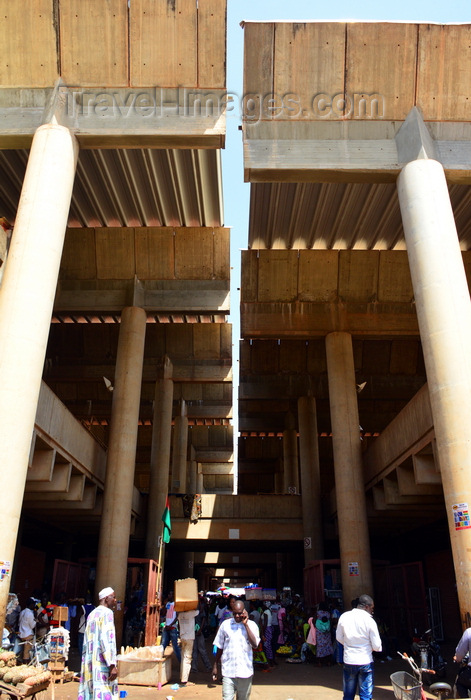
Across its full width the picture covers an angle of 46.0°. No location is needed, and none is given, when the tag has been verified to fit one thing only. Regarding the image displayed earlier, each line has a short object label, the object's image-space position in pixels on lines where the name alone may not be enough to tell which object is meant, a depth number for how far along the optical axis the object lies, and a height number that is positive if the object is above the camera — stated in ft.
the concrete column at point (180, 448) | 103.81 +25.31
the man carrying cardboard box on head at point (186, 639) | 36.29 -2.79
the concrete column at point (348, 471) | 58.03 +12.67
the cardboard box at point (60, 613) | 40.86 -1.37
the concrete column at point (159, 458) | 76.84 +18.13
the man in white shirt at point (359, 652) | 22.04 -2.15
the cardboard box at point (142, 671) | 35.76 -4.64
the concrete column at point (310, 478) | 80.28 +16.05
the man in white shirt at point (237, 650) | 19.67 -1.88
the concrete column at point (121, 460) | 55.21 +13.13
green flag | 61.68 +7.20
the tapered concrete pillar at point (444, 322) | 33.40 +16.68
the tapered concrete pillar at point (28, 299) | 32.17 +17.48
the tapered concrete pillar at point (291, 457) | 109.09 +24.75
